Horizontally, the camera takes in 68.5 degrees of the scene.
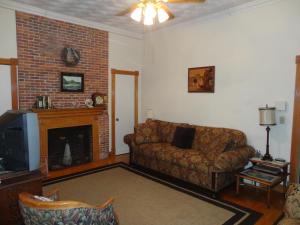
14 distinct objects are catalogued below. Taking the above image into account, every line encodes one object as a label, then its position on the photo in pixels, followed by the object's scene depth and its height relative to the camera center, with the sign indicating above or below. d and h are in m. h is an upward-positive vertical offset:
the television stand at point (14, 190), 1.97 -0.87
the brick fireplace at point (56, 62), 4.00 +0.71
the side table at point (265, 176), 3.01 -1.11
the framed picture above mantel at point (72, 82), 4.48 +0.32
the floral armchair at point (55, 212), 1.42 -0.76
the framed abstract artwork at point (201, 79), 4.34 +0.38
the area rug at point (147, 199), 2.71 -1.47
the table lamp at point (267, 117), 3.34 -0.28
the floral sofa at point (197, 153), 3.30 -0.94
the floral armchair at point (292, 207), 1.85 -0.94
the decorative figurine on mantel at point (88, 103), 4.82 -0.13
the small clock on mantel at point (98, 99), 4.91 -0.04
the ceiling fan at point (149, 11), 2.57 +1.06
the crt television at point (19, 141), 2.20 -0.46
